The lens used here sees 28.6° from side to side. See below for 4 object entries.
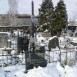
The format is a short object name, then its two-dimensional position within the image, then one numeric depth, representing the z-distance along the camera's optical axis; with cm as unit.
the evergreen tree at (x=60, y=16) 2664
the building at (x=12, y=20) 3766
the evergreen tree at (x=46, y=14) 2694
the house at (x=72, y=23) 3875
